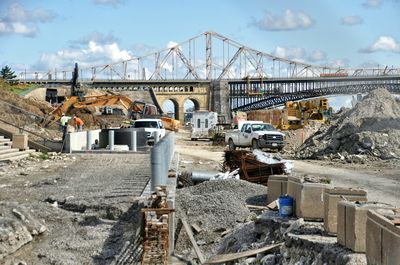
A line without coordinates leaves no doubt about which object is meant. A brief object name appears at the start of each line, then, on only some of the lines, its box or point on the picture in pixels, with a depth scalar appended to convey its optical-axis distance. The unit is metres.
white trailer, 58.22
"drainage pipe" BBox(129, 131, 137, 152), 32.38
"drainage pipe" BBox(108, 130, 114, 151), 31.56
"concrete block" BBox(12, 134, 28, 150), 28.03
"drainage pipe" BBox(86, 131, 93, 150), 32.03
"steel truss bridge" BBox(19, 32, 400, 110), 152.00
